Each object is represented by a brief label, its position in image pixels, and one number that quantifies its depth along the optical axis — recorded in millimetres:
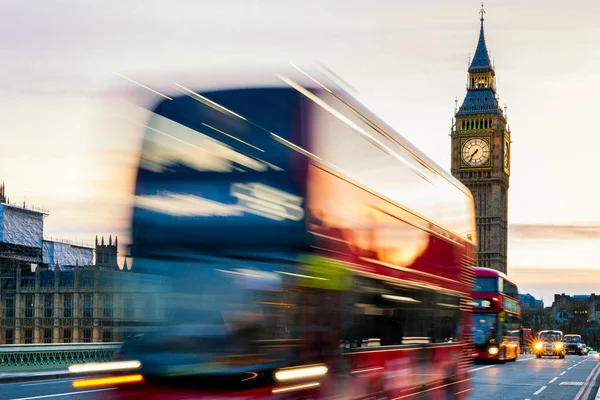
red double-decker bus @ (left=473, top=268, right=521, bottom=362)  33094
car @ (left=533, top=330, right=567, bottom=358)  48656
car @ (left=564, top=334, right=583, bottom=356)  59094
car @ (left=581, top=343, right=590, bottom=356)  60438
